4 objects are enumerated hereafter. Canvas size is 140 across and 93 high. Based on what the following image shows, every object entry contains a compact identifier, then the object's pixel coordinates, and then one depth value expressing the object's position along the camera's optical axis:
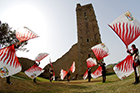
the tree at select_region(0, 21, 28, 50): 16.77
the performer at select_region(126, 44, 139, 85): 4.44
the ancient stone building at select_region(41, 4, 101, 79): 20.86
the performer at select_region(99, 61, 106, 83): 8.39
